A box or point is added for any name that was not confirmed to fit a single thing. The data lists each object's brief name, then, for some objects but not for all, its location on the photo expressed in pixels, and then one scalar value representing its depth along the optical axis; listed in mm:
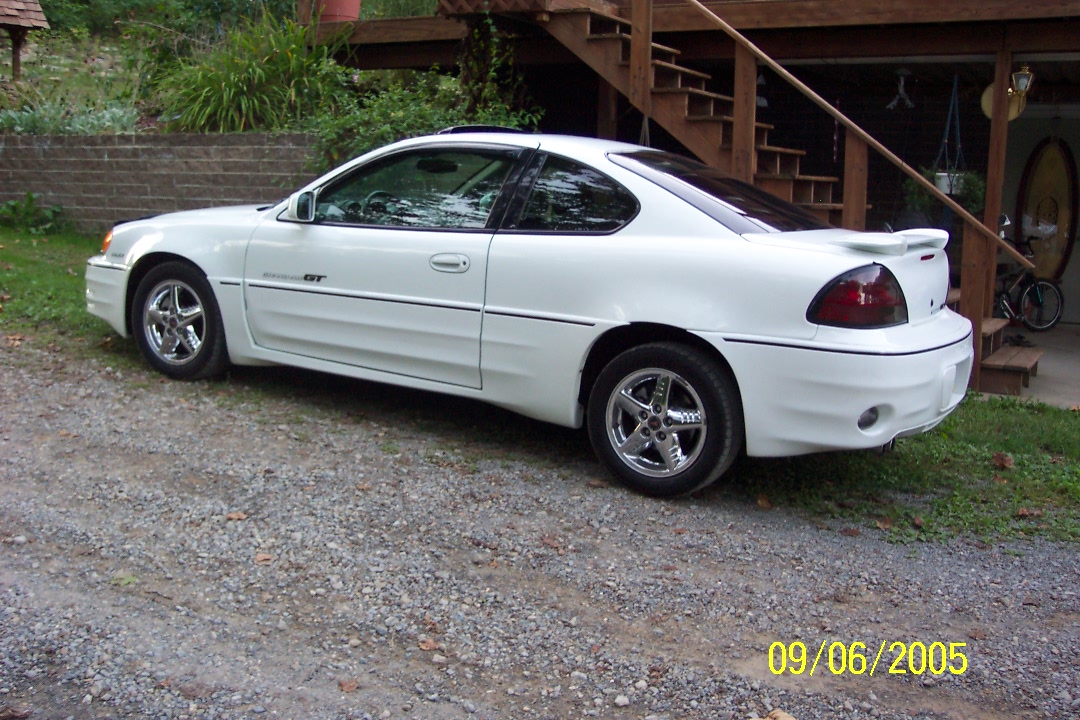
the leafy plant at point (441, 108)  9820
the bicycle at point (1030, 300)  11125
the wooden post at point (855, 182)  7742
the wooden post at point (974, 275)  7391
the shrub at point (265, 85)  11188
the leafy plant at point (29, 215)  12031
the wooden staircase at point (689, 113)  8656
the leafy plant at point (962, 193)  9992
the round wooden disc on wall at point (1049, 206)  12234
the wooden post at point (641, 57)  8789
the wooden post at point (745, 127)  8375
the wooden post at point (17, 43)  15227
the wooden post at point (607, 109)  11438
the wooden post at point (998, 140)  9188
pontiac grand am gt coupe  4578
